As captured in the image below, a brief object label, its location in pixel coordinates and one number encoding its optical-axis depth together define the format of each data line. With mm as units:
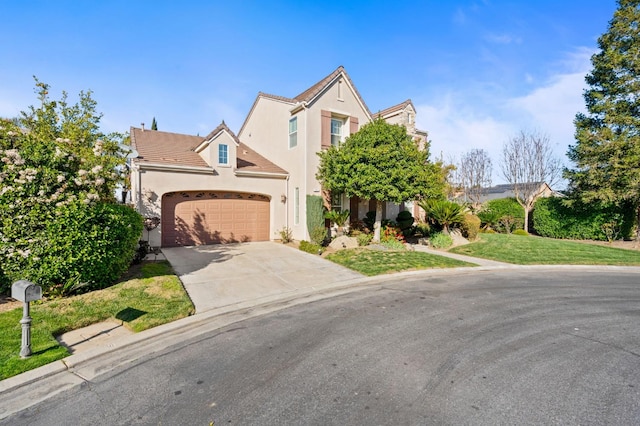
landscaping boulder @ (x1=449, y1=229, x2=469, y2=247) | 15395
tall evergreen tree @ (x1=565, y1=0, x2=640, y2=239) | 15148
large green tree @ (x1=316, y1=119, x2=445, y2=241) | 12711
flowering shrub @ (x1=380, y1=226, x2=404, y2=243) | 14612
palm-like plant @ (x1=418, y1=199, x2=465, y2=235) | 15312
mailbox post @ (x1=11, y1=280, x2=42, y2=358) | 4168
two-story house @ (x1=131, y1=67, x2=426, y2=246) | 13227
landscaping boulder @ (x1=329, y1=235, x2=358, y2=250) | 13883
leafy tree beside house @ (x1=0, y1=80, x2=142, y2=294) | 6008
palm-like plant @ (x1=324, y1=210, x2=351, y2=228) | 14703
